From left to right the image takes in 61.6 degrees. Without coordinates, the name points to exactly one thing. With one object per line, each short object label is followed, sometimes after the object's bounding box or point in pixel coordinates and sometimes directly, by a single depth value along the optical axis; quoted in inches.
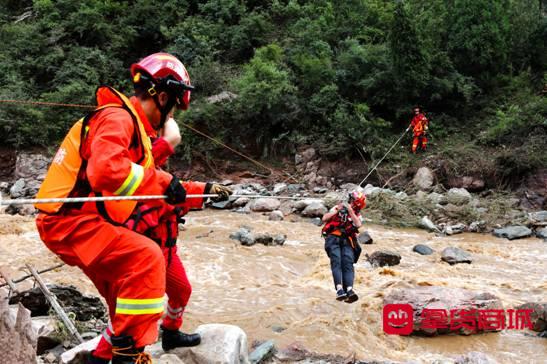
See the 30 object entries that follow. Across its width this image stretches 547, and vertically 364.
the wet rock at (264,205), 526.7
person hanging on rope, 230.1
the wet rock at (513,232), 425.7
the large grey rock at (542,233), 417.9
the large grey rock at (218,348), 133.6
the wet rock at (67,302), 175.8
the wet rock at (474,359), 147.2
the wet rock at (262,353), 153.5
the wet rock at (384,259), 331.3
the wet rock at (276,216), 487.2
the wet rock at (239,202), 549.6
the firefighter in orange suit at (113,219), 94.0
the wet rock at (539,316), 204.8
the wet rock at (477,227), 457.7
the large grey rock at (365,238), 401.9
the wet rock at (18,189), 594.2
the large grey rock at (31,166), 685.3
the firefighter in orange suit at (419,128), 645.9
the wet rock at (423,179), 583.2
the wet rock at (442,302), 202.7
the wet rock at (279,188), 613.6
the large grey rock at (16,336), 93.0
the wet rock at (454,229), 450.8
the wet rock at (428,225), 461.7
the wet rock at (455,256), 344.5
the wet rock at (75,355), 120.7
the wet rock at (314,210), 501.4
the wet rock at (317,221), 474.2
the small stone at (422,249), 371.2
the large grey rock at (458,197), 505.4
